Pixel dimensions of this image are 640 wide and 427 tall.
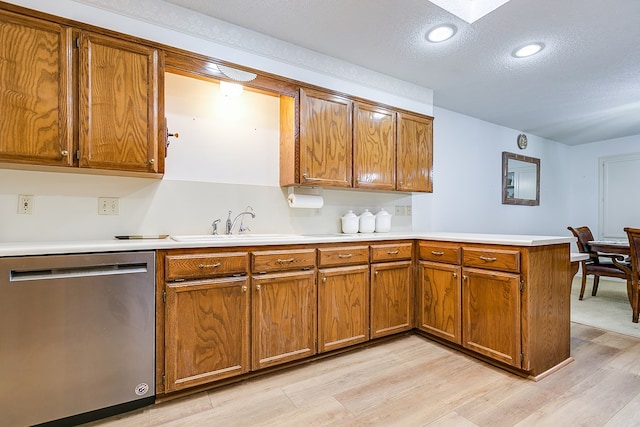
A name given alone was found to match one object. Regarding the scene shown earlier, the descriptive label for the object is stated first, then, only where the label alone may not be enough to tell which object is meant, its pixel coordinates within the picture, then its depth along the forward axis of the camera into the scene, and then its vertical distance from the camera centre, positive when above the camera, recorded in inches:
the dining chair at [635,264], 122.1 -20.0
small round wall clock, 191.9 +44.0
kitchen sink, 79.4 -6.9
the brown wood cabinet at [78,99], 64.1 +25.1
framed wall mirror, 182.1 +20.1
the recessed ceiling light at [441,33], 90.4 +53.4
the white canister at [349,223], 116.5 -3.9
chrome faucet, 96.7 -2.4
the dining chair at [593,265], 141.0 -24.7
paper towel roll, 104.6 +3.9
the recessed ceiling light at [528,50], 98.4 +52.7
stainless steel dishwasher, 57.1 -24.4
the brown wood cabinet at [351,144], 100.8 +24.2
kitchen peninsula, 71.4 -23.6
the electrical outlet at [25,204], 72.2 +1.9
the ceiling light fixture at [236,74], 88.0 +39.8
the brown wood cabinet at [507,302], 81.2 -25.3
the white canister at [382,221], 123.6 -3.5
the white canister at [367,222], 120.4 -3.6
